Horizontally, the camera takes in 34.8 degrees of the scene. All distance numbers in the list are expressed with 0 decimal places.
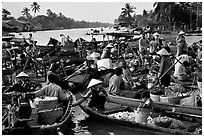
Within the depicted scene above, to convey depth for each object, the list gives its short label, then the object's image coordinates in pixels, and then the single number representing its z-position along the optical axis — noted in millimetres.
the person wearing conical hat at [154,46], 13056
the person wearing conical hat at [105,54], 11641
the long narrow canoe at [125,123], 5584
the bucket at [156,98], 7061
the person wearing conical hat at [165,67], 8516
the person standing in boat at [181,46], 11284
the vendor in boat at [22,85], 7309
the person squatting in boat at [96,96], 7012
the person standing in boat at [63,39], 17641
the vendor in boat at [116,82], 7633
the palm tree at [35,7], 83375
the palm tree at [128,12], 62144
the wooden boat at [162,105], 6355
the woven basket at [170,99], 6910
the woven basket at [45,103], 5961
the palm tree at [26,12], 84400
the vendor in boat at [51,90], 6240
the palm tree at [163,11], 40469
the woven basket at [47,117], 5870
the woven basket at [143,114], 6191
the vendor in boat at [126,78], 7832
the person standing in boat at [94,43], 17586
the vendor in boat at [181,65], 9048
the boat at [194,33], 37166
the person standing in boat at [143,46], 13781
